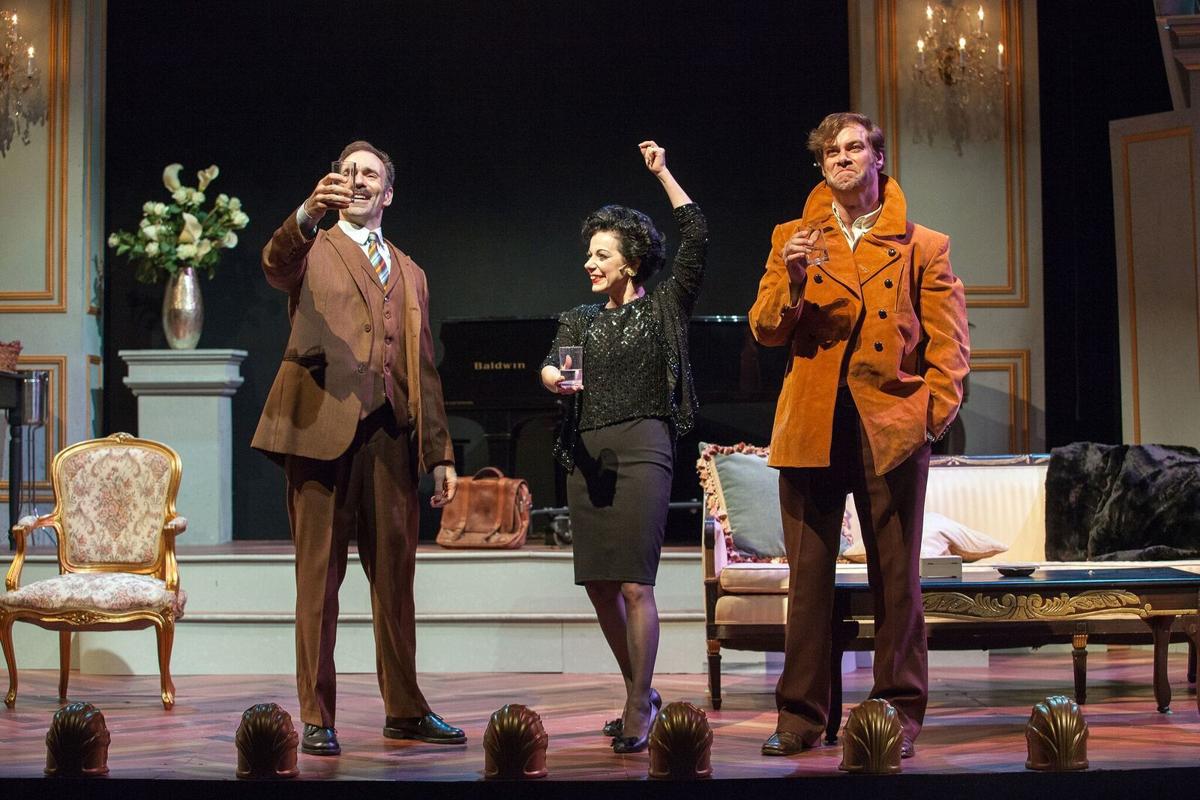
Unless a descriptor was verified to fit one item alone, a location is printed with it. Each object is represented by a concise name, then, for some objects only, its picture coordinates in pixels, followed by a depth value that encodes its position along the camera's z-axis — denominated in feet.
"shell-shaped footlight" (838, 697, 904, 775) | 17.63
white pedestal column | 47.88
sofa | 29.53
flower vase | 48.08
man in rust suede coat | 22.03
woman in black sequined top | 23.79
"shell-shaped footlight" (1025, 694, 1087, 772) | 17.43
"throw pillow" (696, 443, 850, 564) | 32.78
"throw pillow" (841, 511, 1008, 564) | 33.86
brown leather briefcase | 39.34
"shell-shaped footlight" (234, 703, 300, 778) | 17.90
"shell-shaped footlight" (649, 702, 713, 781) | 17.48
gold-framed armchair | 32.37
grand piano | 45.27
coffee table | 27.53
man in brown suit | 23.93
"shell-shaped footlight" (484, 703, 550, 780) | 17.53
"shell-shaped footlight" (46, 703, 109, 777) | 17.89
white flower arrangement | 47.70
